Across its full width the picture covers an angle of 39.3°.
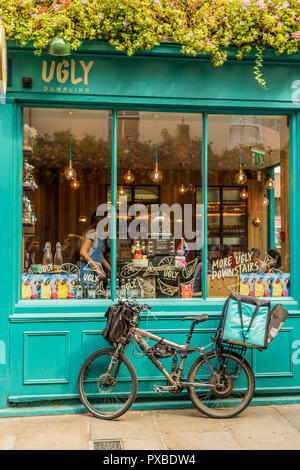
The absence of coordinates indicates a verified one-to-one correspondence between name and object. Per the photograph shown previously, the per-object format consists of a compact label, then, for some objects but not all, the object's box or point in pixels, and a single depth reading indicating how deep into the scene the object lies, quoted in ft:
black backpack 14.78
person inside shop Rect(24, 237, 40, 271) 17.13
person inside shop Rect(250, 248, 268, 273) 18.67
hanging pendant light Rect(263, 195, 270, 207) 24.59
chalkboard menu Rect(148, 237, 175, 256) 20.11
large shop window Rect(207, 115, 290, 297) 18.25
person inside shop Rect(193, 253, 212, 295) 17.81
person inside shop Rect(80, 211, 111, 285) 17.89
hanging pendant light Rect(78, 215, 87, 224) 20.59
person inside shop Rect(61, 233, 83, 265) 18.22
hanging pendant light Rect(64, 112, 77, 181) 23.00
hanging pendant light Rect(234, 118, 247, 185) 25.17
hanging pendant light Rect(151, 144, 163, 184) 24.90
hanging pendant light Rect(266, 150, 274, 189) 21.25
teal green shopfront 16.08
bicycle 15.15
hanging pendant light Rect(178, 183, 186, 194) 23.06
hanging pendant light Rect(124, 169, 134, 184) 22.48
